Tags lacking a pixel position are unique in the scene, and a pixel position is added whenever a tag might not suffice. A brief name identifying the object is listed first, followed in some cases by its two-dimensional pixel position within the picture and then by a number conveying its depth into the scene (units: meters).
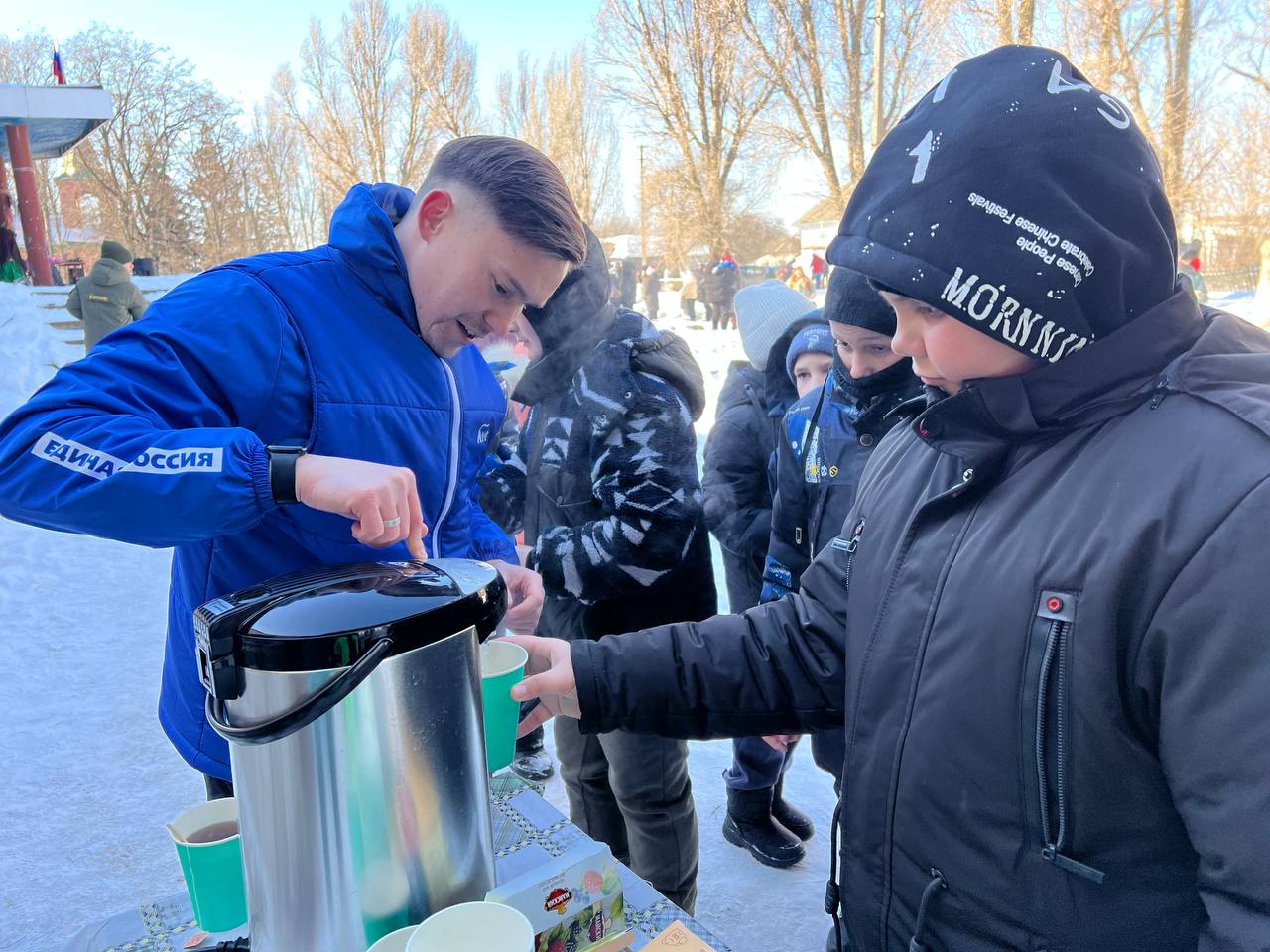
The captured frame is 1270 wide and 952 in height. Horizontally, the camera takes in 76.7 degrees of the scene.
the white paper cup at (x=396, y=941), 0.77
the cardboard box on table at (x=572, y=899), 0.93
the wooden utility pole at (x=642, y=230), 28.96
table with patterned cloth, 1.05
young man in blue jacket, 0.93
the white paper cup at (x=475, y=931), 0.75
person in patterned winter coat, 2.07
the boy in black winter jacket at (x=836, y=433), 2.04
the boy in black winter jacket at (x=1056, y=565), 0.72
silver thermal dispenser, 0.73
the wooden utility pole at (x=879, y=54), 14.32
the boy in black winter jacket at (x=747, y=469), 2.81
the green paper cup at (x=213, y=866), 0.94
